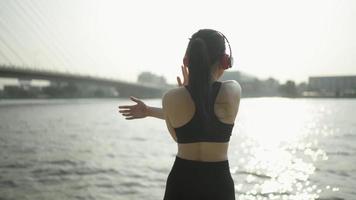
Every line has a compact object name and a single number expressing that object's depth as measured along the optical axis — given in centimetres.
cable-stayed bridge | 4978
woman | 204
